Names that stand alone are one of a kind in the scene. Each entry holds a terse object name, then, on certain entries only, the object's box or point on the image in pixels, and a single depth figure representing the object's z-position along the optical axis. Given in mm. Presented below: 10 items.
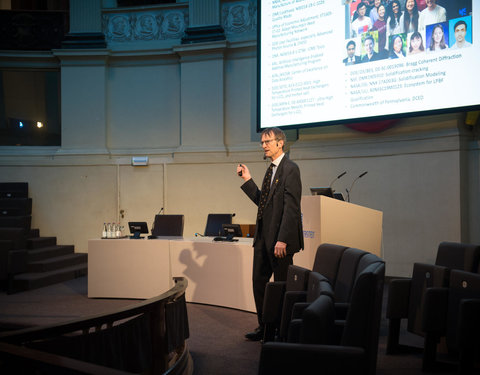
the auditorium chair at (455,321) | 2275
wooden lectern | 3660
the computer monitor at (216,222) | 5789
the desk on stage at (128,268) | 5070
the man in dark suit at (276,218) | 3084
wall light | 8055
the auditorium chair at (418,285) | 2834
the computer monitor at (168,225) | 5633
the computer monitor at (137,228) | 5254
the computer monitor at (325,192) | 4027
